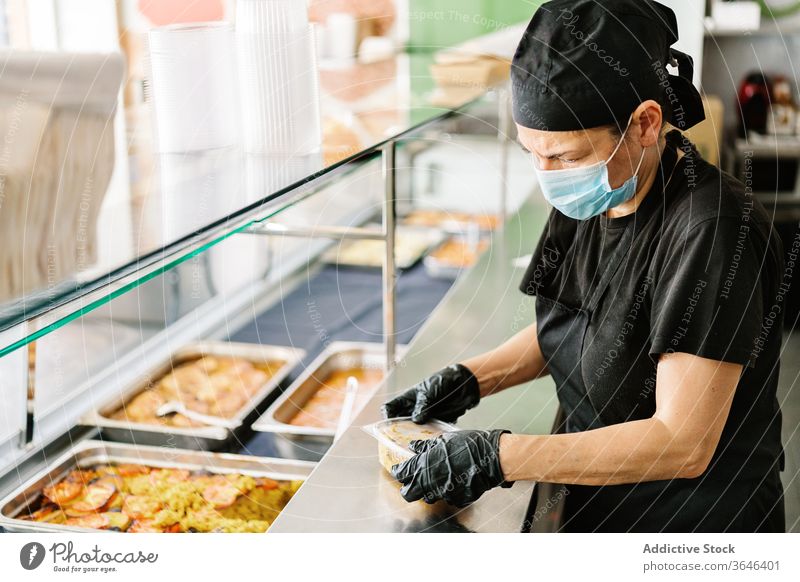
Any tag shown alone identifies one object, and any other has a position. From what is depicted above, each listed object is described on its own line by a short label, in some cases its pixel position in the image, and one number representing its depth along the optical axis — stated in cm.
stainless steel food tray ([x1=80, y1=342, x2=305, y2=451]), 128
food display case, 78
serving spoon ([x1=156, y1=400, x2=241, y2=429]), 131
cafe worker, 81
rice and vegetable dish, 107
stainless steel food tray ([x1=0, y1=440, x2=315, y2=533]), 112
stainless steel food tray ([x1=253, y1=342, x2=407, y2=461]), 126
